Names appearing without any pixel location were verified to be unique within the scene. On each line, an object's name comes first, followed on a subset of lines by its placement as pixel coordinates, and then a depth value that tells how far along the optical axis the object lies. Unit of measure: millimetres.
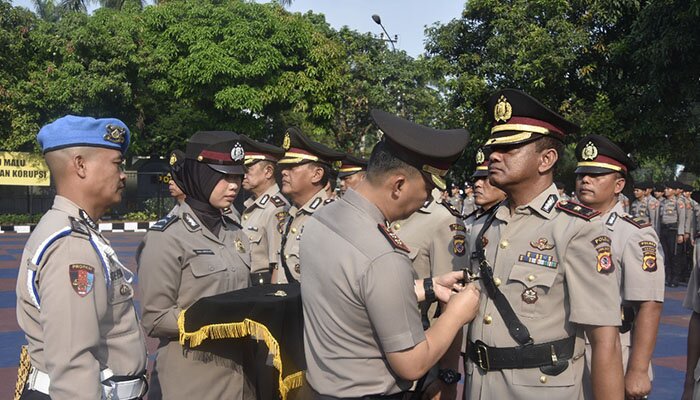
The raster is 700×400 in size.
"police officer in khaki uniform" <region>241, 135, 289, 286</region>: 6281
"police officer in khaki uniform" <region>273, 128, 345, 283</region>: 5523
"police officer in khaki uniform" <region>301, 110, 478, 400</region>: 2250
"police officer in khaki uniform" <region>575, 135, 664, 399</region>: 3504
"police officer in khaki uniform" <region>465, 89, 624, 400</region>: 2764
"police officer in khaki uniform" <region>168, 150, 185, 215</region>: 3930
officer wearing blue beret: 2285
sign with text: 24594
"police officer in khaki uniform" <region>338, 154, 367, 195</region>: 6781
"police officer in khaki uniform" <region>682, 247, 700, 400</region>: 3568
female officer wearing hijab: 3410
